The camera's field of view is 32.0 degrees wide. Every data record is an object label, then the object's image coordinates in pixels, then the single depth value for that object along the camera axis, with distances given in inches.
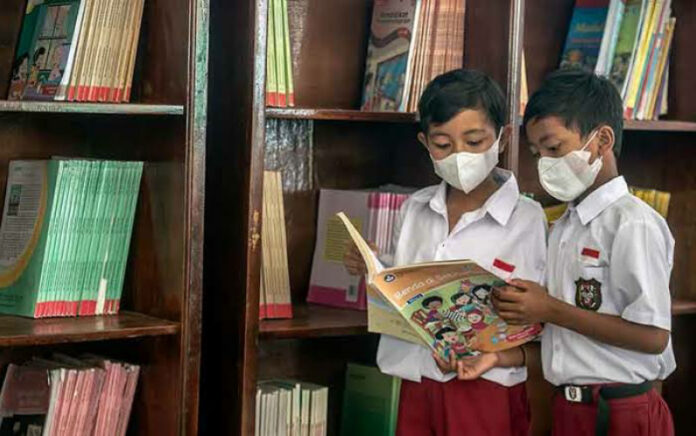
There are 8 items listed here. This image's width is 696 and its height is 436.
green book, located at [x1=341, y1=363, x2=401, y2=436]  104.6
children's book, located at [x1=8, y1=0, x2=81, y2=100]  90.1
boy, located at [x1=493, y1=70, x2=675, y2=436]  84.0
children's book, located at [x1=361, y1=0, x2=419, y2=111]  104.4
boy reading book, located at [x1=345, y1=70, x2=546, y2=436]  89.9
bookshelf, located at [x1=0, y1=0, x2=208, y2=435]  89.0
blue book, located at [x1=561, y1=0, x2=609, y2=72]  116.3
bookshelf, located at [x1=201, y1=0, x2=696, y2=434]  93.6
